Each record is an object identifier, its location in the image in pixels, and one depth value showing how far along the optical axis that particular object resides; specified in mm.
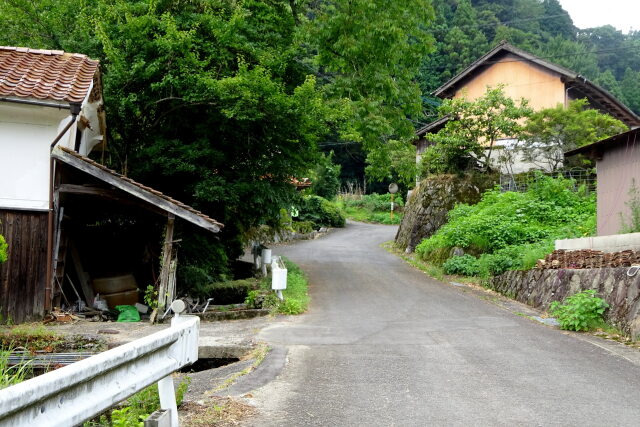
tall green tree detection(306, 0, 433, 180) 18562
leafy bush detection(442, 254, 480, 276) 19156
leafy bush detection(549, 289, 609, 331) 10914
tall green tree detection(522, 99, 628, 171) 23953
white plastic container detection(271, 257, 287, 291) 14406
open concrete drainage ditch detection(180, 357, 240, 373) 9328
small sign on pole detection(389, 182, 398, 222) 48750
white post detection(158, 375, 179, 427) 4594
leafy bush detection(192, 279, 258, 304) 16016
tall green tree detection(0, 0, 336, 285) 15539
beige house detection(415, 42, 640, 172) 32625
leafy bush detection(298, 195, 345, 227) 42969
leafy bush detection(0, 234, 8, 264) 9938
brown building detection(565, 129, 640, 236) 15164
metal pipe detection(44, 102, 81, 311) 12312
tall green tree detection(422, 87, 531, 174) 25469
